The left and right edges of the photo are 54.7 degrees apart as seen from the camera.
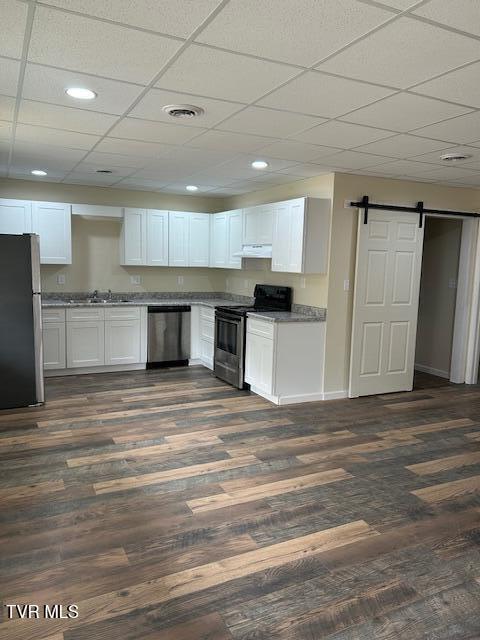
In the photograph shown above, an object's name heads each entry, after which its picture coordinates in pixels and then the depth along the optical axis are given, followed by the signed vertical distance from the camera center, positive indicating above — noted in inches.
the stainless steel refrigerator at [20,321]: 174.4 -24.9
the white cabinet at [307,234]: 191.2 +13.1
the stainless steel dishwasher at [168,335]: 249.8 -40.3
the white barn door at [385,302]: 203.0 -15.2
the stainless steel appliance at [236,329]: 214.8 -31.6
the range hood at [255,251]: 219.3 +6.3
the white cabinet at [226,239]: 245.4 +13.1
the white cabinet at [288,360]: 193.0 -40.1
